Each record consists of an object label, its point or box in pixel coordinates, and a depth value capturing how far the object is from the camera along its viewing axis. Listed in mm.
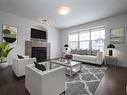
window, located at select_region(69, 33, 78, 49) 6472
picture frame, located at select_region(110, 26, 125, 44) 4160
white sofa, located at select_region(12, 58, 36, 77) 2666
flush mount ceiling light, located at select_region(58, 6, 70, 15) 3441
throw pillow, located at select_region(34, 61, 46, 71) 1576
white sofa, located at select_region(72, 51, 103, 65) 4212
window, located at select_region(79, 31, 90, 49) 5764
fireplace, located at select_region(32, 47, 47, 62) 5448
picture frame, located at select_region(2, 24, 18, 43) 4164
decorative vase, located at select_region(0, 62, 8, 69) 3630
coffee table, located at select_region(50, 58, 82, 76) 2826
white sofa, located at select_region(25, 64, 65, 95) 1304
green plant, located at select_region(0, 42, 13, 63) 3501
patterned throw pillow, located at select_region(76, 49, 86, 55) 5136
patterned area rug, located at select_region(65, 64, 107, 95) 1915
